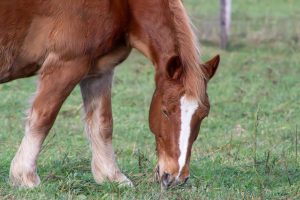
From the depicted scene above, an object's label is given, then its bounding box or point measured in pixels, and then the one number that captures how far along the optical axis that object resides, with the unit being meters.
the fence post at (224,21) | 22.04
